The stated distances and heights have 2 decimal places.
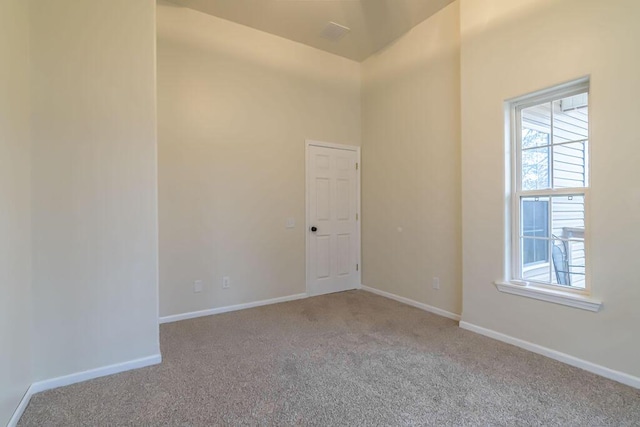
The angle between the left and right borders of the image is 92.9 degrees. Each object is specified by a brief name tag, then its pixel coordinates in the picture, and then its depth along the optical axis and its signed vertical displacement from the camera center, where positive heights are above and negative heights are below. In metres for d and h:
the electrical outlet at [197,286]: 3.34 -0.85
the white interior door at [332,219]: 4.13 -0.16
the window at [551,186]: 2.32 +0.18
